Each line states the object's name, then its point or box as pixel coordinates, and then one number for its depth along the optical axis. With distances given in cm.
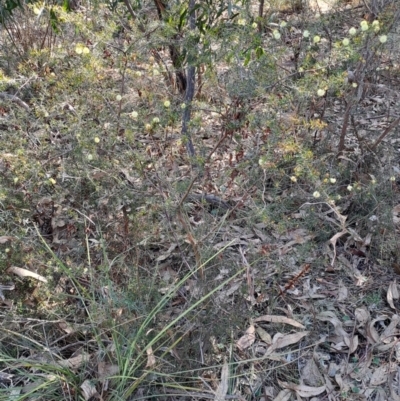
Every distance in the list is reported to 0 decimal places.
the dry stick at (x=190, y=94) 227
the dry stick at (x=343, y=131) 245
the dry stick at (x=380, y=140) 235
